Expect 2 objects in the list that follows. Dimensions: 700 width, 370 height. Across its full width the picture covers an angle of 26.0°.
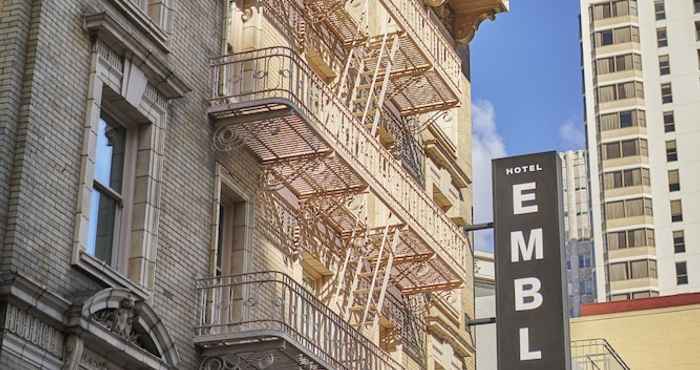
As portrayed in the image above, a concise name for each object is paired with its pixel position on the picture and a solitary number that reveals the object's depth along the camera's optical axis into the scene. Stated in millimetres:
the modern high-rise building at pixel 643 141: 123500
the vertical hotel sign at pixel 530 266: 26906
